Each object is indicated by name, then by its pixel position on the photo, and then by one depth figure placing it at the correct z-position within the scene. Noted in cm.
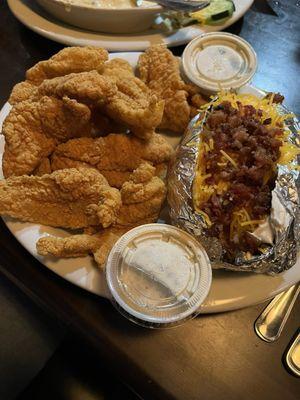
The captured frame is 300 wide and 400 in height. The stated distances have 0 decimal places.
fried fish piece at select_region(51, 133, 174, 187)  30
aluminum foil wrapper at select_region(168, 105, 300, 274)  25
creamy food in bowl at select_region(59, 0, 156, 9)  42
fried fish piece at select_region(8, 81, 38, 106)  32
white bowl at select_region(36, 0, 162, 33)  39
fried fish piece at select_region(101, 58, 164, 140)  29
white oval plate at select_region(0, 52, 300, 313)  27
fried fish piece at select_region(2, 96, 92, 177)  29
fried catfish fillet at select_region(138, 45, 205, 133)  35
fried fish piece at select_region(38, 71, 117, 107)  28
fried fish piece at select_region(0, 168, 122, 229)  28
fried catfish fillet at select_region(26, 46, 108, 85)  32
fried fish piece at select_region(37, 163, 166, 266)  27
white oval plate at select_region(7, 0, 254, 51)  41
